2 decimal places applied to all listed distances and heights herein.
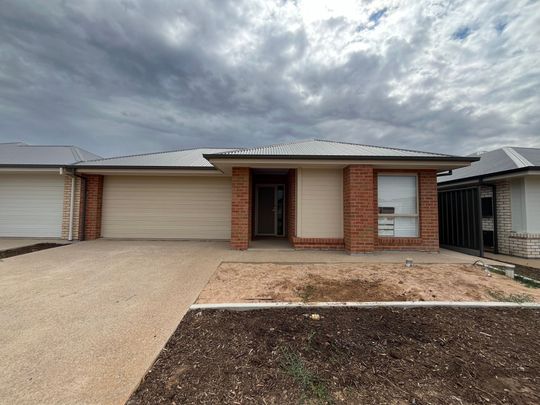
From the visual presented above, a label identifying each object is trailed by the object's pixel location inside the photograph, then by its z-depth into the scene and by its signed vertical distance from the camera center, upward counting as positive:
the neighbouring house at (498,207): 7.50 +0.29
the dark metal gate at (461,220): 7.51 -0.20
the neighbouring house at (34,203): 9.59 +0.31
